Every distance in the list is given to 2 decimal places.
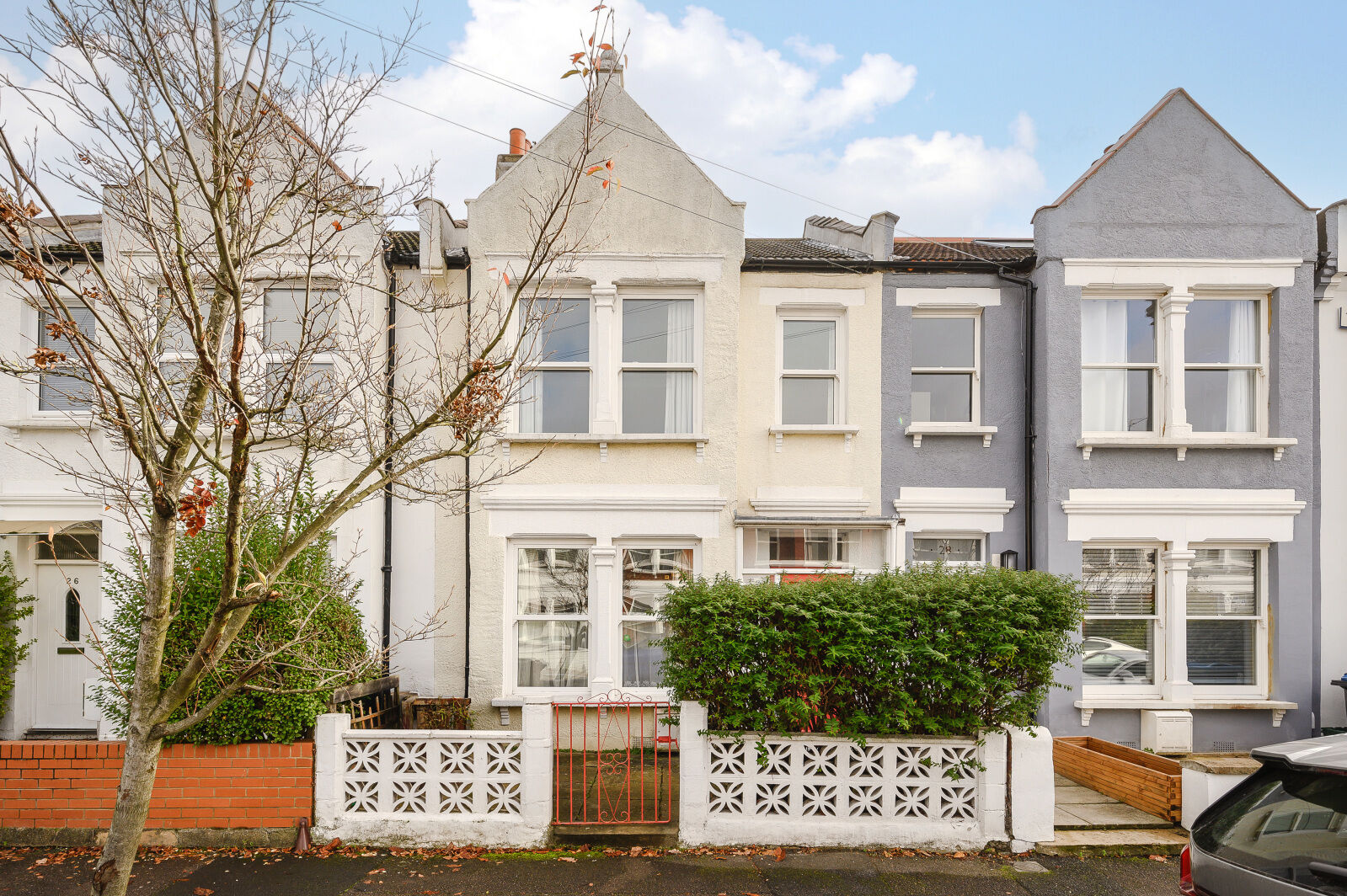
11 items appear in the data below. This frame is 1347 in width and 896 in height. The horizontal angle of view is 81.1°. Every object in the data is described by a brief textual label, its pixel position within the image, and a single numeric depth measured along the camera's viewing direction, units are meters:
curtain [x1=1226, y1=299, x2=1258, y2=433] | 9.70
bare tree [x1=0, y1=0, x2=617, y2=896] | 3.86
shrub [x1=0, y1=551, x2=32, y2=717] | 9.09
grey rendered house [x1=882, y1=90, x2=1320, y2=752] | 9.30
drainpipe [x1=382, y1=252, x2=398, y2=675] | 9.44
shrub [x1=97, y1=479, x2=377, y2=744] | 6.16
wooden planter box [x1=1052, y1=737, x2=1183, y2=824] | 6.94
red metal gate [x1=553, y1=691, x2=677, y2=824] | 6.64
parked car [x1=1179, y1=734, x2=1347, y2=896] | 3.27
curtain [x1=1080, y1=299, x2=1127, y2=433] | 9.75
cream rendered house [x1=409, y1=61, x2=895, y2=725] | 9.22
